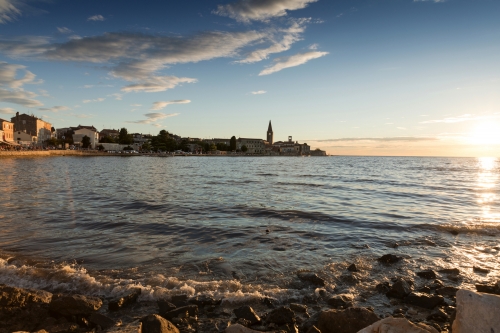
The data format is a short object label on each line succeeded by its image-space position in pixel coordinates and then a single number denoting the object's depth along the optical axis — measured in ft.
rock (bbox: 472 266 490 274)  29.19
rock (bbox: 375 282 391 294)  24.56
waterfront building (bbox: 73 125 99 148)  523.29
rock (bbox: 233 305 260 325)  19.43
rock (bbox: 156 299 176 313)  20.32
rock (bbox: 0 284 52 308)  20.04
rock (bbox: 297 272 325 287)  25.75
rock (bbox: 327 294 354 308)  22.12
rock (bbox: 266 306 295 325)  19.40
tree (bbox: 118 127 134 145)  562.66
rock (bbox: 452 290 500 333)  11.98
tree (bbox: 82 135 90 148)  498.69
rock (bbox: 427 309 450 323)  20.10
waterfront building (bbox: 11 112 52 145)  430.61
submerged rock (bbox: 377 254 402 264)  31.55
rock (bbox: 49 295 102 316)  19.43
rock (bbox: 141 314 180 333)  15.86
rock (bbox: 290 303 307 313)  20.97
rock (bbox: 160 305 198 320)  19.64
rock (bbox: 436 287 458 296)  23.99
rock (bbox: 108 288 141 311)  20.84
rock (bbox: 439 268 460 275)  28.66
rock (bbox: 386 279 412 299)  23.58
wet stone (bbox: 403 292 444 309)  22.00
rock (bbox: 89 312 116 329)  18.49
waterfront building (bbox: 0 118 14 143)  336.10
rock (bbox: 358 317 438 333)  12.70
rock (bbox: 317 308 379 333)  17.92
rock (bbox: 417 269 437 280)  27.66
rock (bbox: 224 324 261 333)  16.76
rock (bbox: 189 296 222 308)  21.59
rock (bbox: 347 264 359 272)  28.94
